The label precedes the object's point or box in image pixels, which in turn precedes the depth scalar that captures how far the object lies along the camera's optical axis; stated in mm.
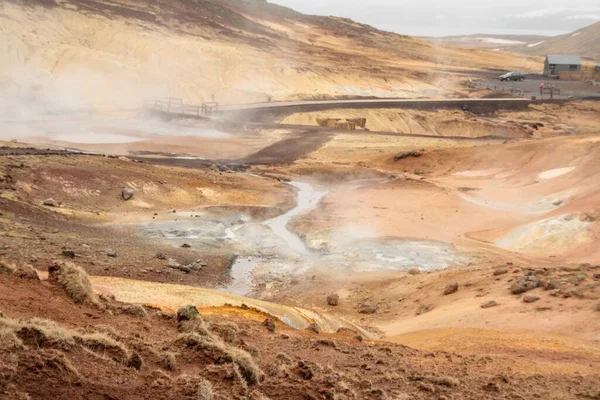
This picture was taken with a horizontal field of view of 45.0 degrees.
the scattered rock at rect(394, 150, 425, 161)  41219
